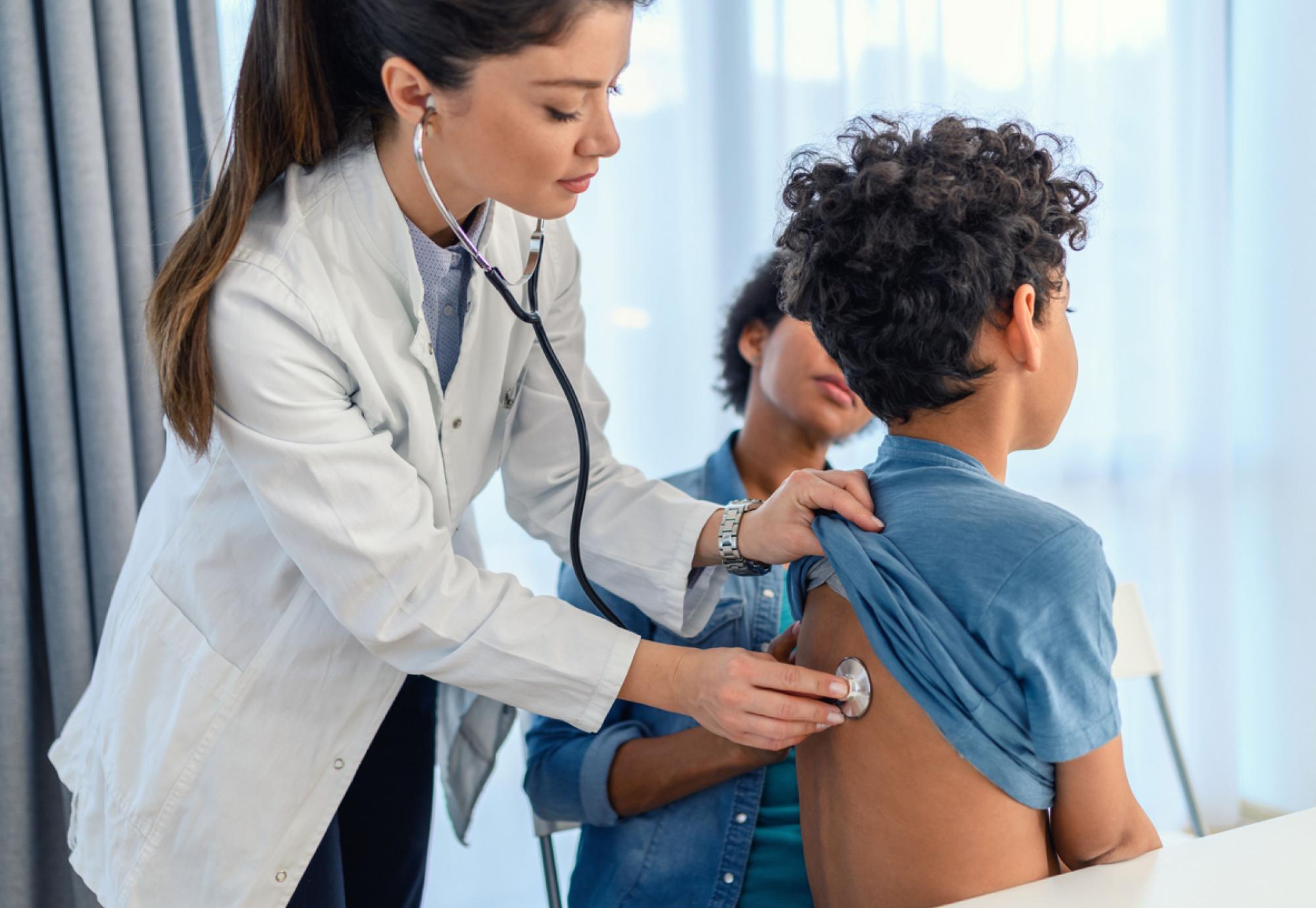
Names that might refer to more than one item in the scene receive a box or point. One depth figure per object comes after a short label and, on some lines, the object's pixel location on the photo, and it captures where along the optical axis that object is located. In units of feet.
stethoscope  3.15
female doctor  3.04
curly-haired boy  2.81
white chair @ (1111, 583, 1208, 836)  5.44
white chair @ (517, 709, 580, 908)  4.82
